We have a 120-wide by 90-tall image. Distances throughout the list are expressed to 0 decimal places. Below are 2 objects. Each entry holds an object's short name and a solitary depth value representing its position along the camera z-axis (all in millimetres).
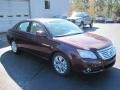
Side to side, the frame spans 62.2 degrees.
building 7359
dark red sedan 2457
